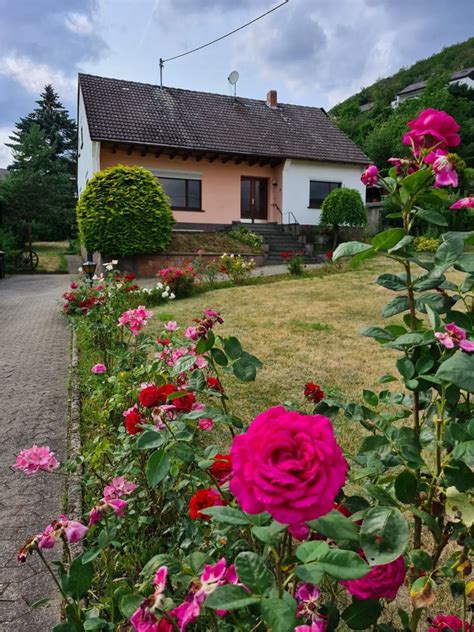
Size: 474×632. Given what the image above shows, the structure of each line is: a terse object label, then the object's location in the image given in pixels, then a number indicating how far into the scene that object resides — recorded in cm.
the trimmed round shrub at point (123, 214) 1277
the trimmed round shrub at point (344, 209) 1605
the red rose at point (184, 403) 160
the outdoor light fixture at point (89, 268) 852
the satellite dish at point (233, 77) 2038
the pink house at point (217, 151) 1673
